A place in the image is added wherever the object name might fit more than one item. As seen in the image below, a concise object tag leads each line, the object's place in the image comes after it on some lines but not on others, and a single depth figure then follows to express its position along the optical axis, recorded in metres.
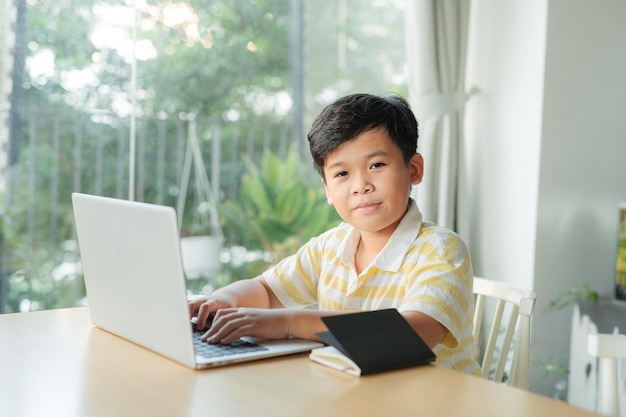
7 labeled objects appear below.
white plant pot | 3.15
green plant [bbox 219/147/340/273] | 3.31
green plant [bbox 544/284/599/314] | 3.03
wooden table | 1.04
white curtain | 3.17
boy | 1.35
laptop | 1.19
